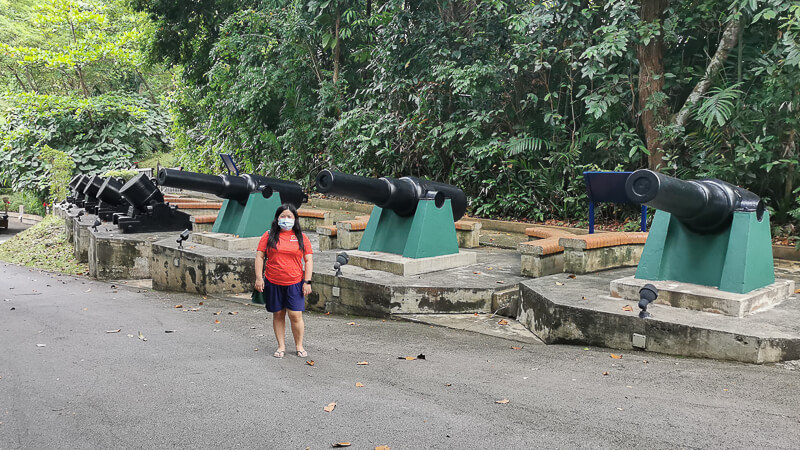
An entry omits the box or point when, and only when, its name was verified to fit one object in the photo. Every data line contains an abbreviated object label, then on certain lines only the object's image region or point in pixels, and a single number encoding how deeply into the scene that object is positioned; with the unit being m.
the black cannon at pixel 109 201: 14.01
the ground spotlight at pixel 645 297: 4.61
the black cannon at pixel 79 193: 18.09
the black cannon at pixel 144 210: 11.43
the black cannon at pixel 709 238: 4.95
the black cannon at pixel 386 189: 6.57
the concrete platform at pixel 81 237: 13.13
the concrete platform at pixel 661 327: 4.18
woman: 4.64
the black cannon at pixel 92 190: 16.36
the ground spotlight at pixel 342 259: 6.42
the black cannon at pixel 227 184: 8.98
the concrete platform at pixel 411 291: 6.22
